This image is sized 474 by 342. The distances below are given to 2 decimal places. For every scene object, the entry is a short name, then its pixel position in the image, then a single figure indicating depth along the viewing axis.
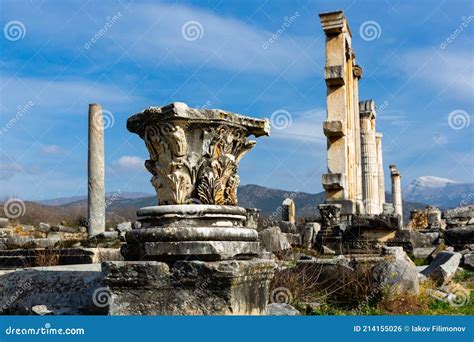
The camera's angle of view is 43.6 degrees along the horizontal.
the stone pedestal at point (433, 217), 25.35
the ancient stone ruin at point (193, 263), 4.54
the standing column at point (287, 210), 22.19
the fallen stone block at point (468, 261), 11.15
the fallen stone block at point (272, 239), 11.17
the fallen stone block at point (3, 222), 21.54
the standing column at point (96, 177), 18.47
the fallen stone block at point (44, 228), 21.34
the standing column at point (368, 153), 25.23
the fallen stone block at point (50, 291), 5.15
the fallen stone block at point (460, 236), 13.38
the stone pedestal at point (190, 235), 4.68
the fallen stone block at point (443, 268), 8.77
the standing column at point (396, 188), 32.02
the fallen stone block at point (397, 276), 6.94
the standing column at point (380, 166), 29.47
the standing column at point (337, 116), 17.02
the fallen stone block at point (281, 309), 5.52
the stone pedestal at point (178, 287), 4.46
